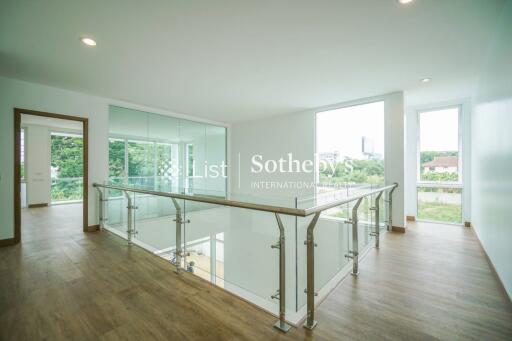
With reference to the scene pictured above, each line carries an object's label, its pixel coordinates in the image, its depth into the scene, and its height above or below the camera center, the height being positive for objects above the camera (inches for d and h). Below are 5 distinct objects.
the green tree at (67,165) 319.9 +6.6
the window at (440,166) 204.4 +2.6
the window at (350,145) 197.6 +22.4
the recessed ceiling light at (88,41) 104.7 +59.9
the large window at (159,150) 201.9 +20.1
